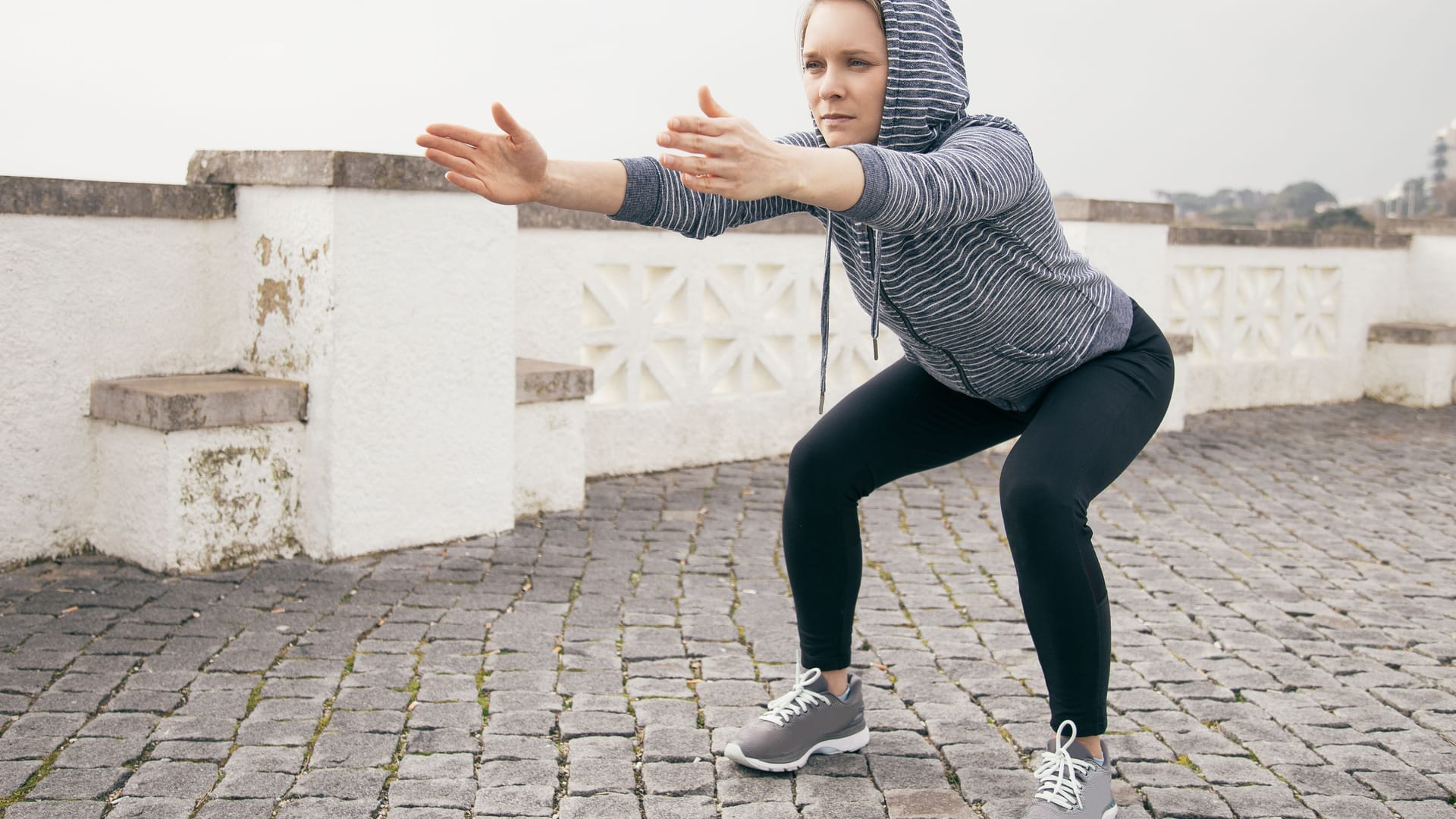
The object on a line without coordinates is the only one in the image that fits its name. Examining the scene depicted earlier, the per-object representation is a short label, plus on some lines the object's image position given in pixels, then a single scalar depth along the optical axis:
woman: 2.82
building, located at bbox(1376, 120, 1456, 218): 27.94
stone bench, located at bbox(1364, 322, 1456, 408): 10.99
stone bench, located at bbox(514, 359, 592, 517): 6.08
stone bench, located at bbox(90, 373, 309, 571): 4.94
